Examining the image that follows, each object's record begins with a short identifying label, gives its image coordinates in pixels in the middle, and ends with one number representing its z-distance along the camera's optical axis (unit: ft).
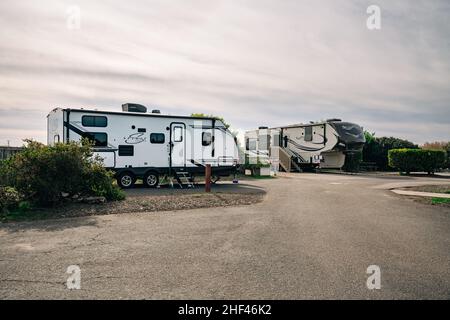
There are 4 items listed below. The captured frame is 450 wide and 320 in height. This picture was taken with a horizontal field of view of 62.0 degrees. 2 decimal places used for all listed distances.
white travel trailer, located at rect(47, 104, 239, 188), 51.49
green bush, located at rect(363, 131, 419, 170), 118.83
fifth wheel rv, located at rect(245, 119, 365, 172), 88.99
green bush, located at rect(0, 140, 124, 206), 32.99
